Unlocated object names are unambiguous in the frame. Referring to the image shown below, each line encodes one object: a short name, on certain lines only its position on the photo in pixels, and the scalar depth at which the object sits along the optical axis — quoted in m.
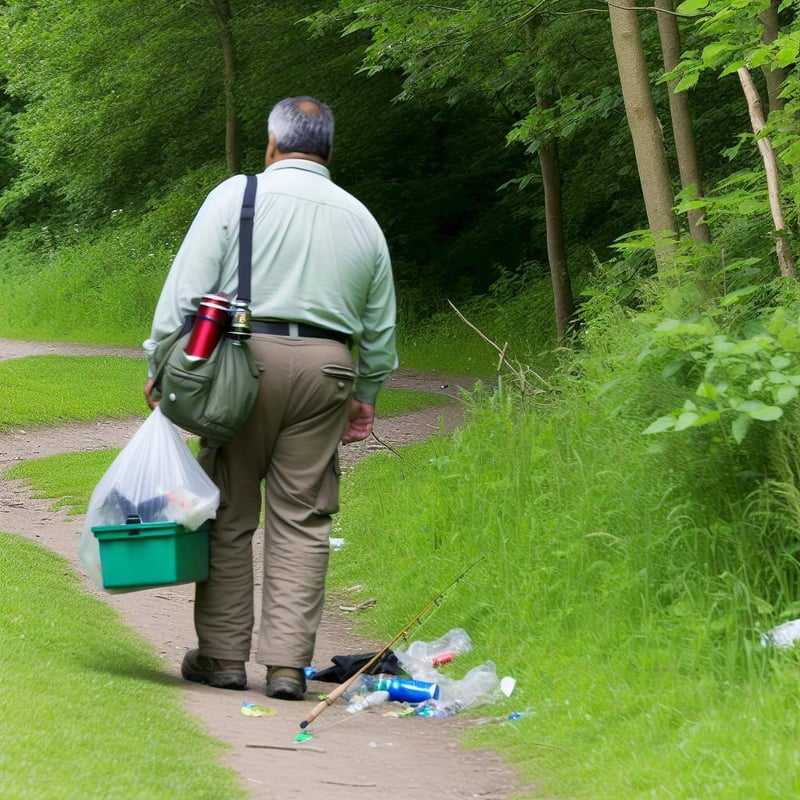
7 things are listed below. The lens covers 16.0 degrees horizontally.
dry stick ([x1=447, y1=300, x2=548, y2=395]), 16.85
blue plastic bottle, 10.79
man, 10.30
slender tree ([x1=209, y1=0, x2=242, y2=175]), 46.44
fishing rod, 9.55
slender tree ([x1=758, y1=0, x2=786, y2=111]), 19.56
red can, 9.95
